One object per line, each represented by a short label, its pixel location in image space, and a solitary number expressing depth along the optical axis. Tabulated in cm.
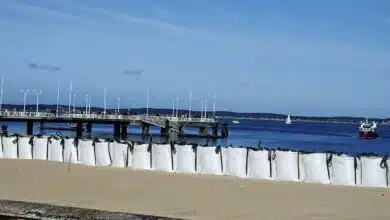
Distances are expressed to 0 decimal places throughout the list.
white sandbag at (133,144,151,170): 2562
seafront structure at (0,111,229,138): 8931
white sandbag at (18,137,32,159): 2920
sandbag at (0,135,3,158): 2982
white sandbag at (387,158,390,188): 2119
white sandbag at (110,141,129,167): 2636
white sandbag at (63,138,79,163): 2786
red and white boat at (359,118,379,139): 13846
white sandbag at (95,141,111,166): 2688
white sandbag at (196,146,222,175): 2409
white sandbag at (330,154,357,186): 2169
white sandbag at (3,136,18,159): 2953
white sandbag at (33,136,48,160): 2891
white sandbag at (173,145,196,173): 2466
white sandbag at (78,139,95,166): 2730
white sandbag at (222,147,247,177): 2355
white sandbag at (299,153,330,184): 2208
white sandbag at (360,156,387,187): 2125
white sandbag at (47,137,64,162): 2833
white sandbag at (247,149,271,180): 2302
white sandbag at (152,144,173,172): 2517
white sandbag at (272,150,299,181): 2253
